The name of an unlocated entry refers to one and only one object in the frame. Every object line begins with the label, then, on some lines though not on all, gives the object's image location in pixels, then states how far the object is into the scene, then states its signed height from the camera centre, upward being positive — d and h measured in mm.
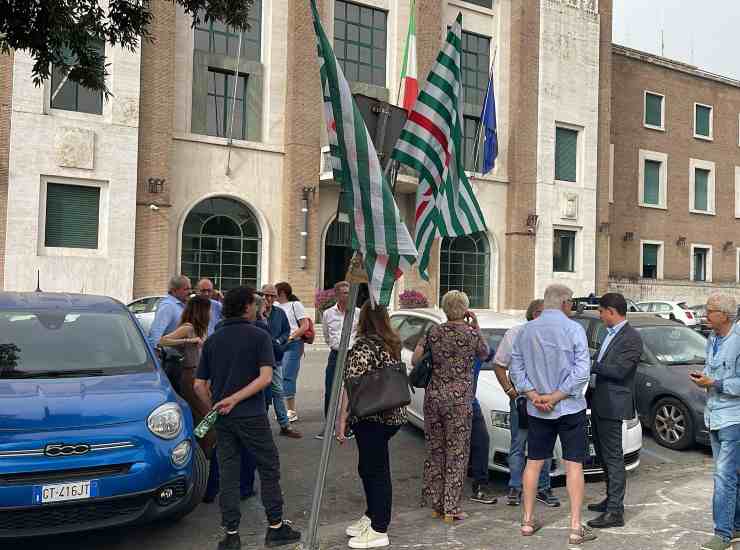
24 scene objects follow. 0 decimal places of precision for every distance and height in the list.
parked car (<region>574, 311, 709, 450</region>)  8172 -1056
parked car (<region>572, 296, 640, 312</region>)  10495 -302
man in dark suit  5270 -795
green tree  7309 +2662
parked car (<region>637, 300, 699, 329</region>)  25777 -714
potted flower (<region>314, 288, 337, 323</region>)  22156 -563
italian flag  18578 +5790
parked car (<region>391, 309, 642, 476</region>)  6574 -1356
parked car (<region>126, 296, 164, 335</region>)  16139 -683
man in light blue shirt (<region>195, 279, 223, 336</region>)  6953 -230
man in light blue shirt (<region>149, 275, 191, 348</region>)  6891 -316
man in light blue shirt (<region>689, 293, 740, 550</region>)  4594 -770
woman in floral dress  5539 -943
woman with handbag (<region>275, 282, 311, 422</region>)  8711 -626
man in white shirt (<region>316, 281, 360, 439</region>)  8164 -502
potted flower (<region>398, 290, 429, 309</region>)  23609 -518
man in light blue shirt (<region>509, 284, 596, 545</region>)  5035 -764
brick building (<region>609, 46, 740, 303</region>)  33531 +5582
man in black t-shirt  4785 -893
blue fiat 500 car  4316 -1024
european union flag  22828 +5101
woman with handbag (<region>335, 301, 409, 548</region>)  4770 -802
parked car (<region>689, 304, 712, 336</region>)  24341 -848
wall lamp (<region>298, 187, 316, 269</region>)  22719 +1760
